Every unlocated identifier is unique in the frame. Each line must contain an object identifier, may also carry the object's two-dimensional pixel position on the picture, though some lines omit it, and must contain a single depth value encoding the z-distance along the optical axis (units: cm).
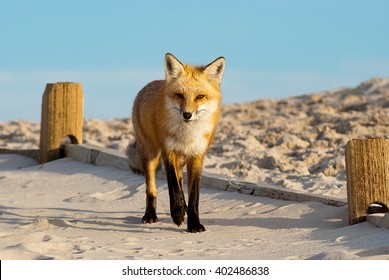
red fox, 1274
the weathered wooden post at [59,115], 2297
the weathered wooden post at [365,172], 1230
